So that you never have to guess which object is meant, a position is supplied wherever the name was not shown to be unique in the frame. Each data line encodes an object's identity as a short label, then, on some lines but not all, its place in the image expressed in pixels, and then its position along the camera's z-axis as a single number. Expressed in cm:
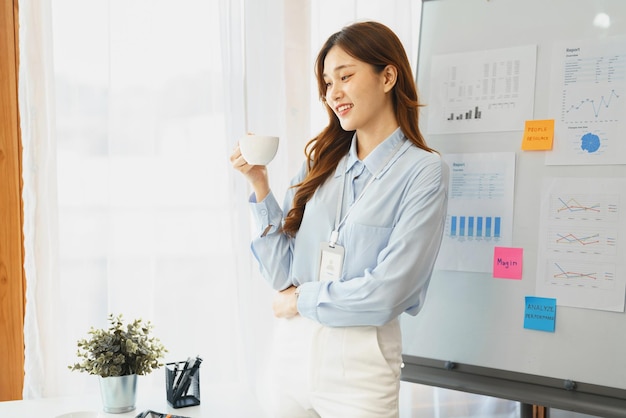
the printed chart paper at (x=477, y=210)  170
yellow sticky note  163
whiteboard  157
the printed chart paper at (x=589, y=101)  155
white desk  148
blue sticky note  162
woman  140
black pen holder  152
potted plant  148
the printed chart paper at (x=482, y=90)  168
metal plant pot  147
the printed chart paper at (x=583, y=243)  154
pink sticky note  167
